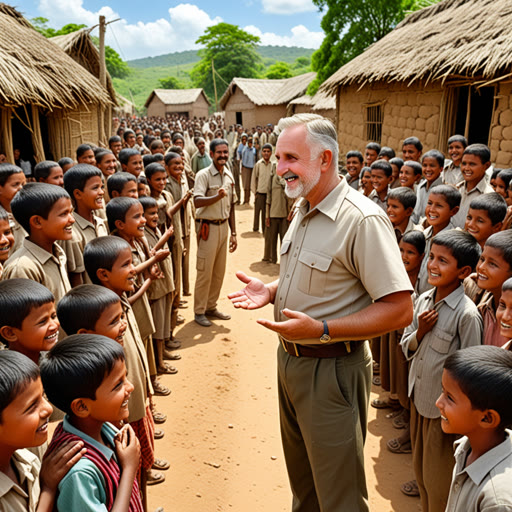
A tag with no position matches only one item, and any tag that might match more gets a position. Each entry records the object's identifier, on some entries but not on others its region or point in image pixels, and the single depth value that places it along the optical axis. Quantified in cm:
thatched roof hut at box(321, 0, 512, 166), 652
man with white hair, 203
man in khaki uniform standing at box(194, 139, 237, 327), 546
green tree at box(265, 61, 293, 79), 6128
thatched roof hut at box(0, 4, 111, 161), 732
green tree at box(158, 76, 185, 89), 8354
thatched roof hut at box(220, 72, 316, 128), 2659
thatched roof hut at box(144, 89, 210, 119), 4078
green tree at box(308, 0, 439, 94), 2219
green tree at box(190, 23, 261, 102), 5872
